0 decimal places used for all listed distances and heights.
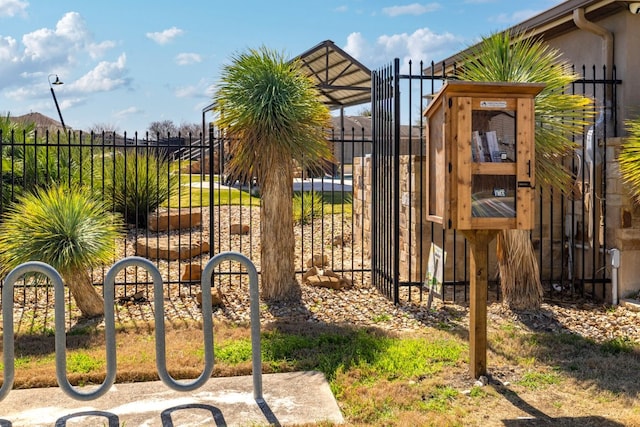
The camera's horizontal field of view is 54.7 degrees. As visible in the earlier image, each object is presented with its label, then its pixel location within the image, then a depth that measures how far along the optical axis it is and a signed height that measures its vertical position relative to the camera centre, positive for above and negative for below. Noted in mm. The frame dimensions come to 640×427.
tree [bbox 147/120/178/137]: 51656 +6261
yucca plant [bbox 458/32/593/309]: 6113 +759
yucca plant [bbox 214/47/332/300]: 6559 +699
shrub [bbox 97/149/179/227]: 10891 +258
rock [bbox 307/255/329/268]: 8664 -893
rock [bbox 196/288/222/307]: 6555 -1051
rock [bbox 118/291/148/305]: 6893 -1120
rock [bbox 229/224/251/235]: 11016 -542
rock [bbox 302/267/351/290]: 7422 -985
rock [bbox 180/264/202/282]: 7410 -890
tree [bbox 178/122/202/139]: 50794 +6106
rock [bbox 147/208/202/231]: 10912 -369
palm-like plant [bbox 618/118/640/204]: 6188 +373
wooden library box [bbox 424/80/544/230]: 4227 +290
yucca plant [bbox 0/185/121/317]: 5875 -383
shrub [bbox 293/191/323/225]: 11955 -201
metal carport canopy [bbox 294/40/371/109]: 15703 +3462
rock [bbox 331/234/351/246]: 10544 -732
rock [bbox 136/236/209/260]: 8883 -728
